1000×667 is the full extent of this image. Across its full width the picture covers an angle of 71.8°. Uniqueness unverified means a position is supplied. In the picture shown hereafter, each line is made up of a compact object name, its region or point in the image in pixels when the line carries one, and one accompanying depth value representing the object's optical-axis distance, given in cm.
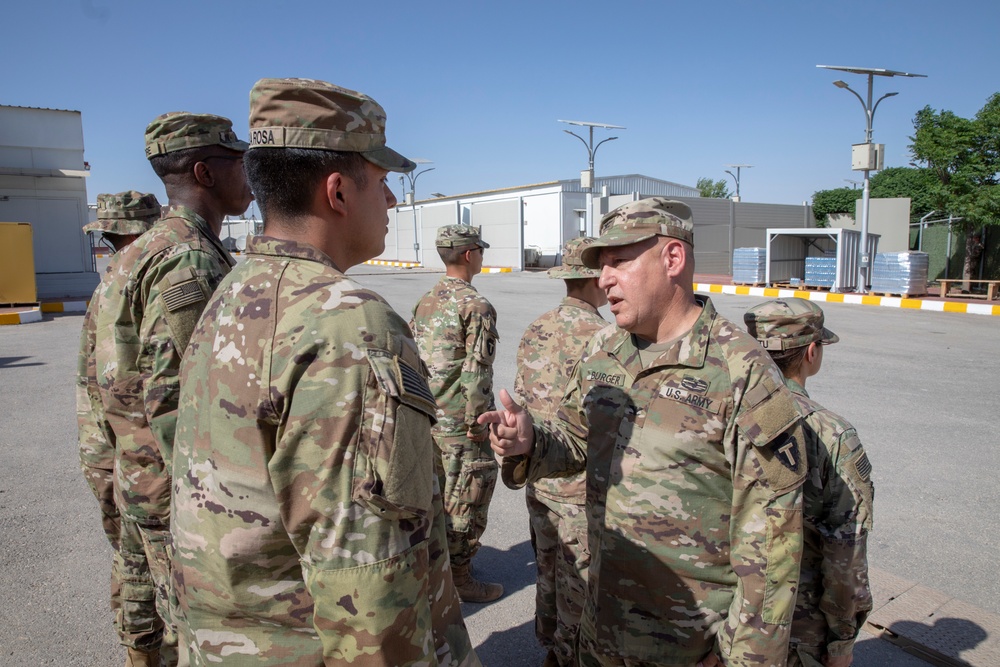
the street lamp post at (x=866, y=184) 1811
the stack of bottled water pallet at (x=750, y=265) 2172
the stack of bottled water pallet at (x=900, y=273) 1755
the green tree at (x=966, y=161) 1830
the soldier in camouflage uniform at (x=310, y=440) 123
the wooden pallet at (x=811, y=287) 2009
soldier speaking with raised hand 193
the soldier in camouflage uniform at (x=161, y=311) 237
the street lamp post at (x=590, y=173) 2962
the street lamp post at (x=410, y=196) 4069
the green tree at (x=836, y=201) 4300
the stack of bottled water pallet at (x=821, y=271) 1978
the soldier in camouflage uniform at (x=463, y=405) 374
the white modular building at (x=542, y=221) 2991
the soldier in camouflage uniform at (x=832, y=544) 216
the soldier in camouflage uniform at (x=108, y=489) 276
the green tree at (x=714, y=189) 7450
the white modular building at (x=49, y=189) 1717
